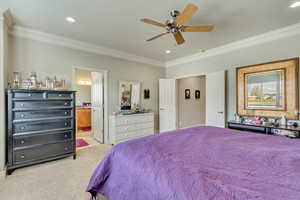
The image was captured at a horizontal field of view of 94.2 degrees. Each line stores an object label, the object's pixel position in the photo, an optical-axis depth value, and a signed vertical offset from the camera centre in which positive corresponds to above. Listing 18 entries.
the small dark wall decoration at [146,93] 4.91 +0.23
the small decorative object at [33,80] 2.75 +0.40
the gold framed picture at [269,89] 2.76 +0.24
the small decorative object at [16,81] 2.59 +0.36
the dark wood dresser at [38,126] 2.38 -0.50
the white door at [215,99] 3.71 +0.03
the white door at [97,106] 4.17 -0.19
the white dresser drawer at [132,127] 3.87 -0.81
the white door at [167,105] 4.90 -0.18
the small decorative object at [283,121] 2.79 -0.42
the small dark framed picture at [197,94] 6.10 +0.26
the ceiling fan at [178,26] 1.90 +1.11
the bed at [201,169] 0.79 -0.50
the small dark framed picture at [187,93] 5.72 +0.29
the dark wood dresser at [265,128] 2.48 -0.57
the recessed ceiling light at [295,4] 2.09 +1.46
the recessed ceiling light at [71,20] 2.51 +1.47
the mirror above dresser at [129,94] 4.32 +0.18
